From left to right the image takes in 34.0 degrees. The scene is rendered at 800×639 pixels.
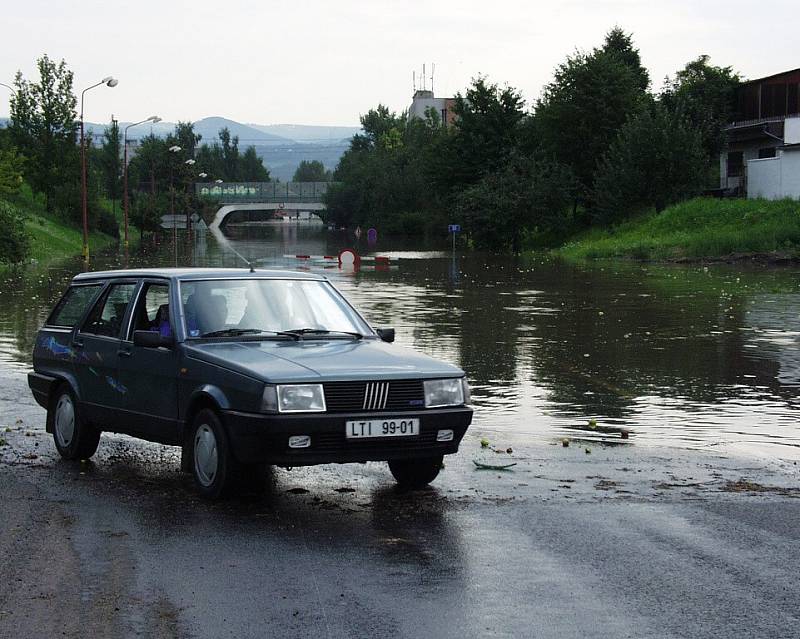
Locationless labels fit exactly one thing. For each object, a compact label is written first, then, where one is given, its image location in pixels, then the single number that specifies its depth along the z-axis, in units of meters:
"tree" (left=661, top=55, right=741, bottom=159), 73.50
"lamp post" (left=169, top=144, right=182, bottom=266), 121.88
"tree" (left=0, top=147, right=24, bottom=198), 51.22
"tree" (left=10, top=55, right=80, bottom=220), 83.94
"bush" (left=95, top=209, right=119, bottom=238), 89.56
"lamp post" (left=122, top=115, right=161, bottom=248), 75.48
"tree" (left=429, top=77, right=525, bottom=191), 82.25
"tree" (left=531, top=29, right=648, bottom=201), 78.38
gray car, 8.23
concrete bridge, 176.38
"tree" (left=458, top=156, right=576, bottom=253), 71.06
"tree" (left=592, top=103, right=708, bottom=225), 64.69
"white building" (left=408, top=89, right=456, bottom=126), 190.85
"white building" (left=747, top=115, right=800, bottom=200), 58.91
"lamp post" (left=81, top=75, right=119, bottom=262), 55.71
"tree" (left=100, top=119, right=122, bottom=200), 120.69
